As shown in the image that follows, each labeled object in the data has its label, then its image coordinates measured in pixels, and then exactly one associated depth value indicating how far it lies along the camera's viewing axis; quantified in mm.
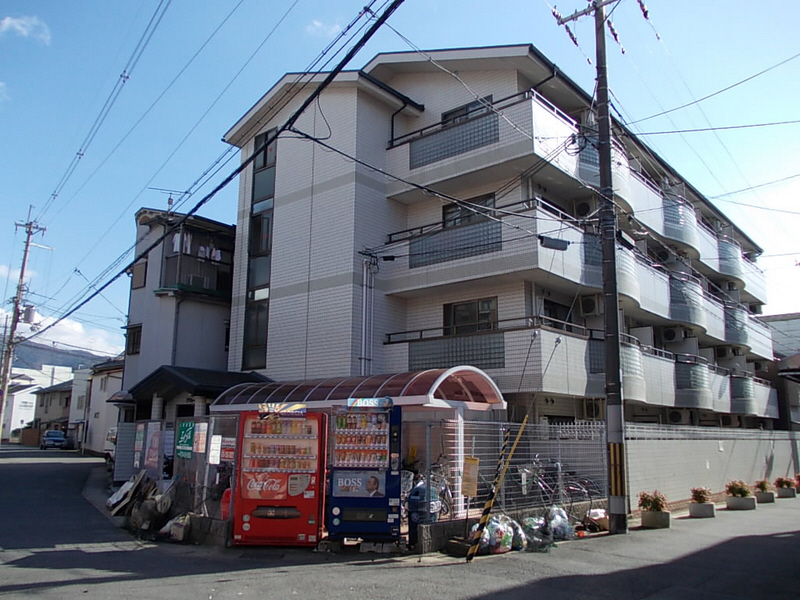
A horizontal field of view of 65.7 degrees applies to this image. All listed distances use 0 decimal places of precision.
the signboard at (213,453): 11125
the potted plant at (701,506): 14344
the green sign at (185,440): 12220
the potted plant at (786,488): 19656
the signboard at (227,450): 11202
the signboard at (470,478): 9961
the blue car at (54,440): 43594
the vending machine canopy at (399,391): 12080
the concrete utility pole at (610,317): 11789
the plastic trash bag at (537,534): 10062
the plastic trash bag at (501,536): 9672
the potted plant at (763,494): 18047
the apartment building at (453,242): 16031
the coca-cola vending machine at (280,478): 9812
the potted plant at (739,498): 16125
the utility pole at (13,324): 32531
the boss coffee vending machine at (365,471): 9570
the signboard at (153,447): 14164
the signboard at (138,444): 16003
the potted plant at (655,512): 12555
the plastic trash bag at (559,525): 11070
